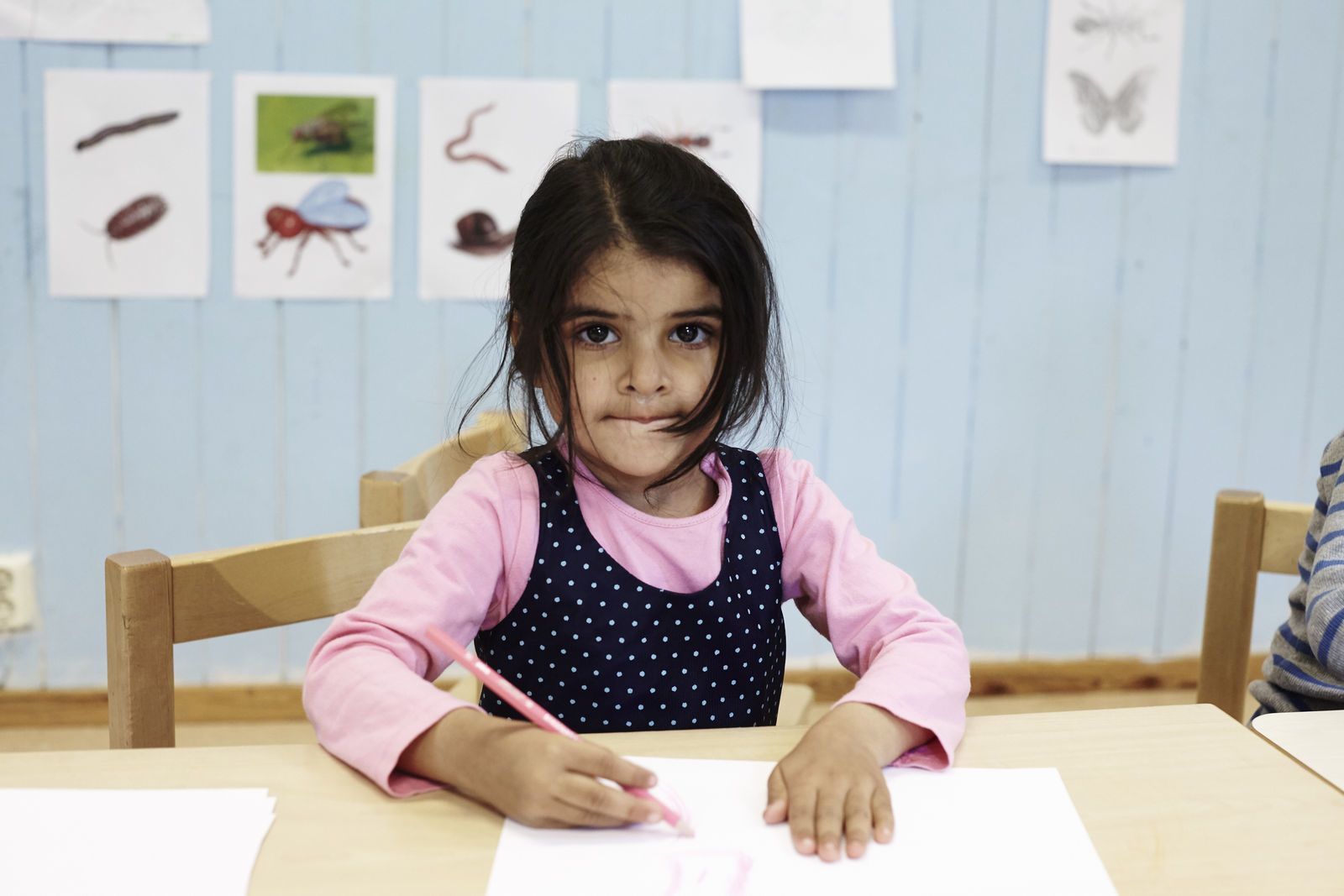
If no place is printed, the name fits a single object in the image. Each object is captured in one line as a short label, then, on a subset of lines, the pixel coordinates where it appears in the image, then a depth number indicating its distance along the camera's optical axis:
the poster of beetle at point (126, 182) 1.75
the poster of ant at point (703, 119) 1.85
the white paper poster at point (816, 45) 1.84
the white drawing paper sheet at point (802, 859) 0.52
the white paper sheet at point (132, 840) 0.51
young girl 0.76
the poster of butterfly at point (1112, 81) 1.91
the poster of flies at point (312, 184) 1.78
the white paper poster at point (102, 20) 1.72
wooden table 0.53
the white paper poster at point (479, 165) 1.82
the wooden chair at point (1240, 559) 1.01
